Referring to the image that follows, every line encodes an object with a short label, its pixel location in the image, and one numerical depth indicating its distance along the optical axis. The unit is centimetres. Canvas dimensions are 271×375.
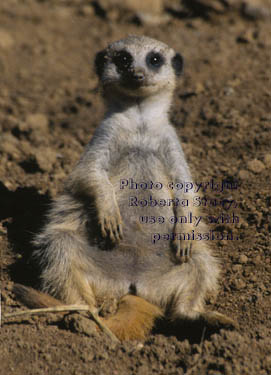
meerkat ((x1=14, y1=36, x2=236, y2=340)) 564
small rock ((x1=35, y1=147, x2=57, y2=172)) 828
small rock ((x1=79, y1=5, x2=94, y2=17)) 1375
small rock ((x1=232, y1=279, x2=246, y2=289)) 596
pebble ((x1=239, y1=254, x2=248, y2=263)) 629
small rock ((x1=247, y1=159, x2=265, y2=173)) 741
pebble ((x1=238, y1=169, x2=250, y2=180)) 739
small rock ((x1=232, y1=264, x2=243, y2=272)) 623
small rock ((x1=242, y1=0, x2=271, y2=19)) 1180
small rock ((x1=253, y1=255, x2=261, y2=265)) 620
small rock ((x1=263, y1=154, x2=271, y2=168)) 744
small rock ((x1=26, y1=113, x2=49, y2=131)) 987
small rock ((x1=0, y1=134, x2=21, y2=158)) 866
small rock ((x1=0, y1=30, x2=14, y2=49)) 1292
